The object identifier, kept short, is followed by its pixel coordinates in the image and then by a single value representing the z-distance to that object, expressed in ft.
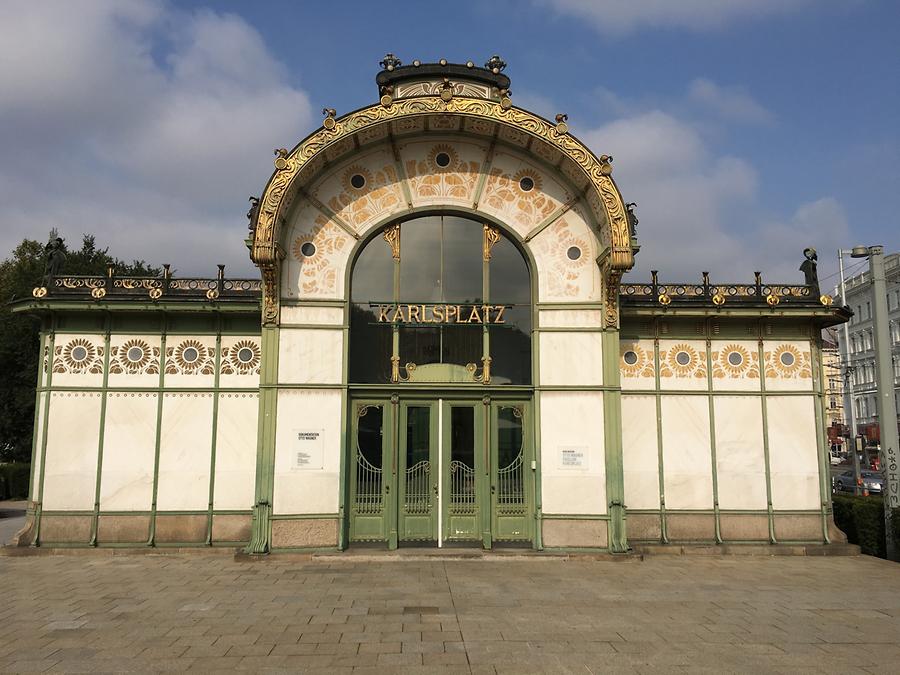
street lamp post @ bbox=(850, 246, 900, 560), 42.73
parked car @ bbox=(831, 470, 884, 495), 103.21
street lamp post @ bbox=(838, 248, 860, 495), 102.55
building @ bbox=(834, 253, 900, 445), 182.29
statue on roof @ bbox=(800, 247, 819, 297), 47.15
